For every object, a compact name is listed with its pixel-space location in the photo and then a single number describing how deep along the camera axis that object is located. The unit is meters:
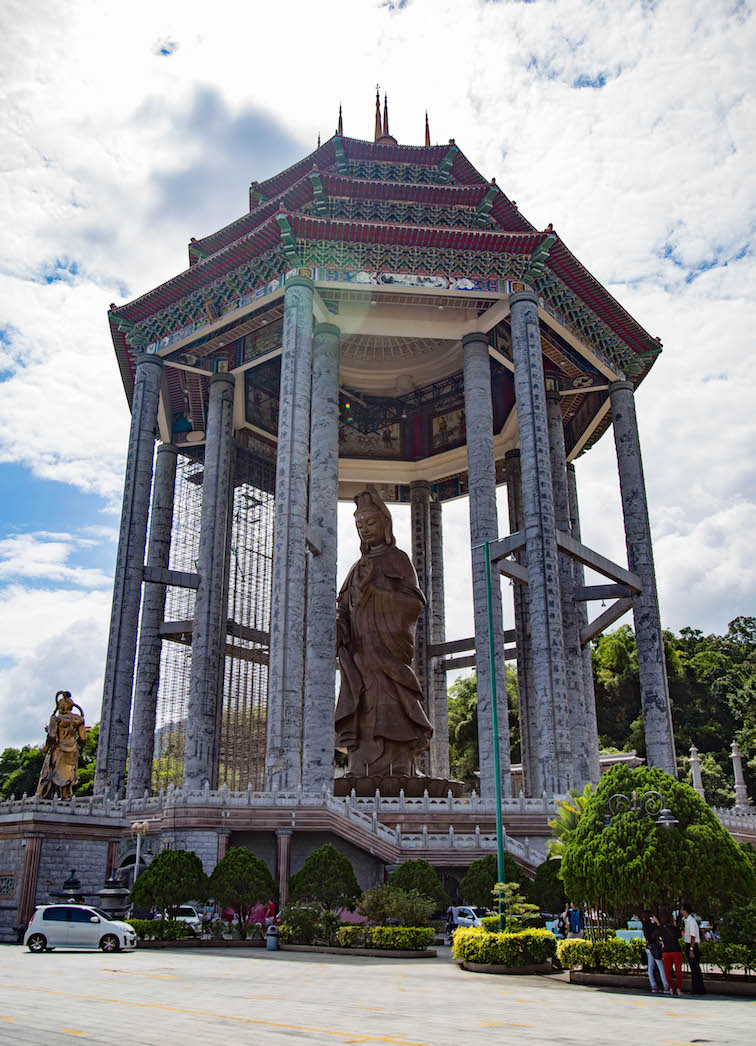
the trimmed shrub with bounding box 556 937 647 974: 14.65
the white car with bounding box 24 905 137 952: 19.11
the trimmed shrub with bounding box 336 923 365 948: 19.12
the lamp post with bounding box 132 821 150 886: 24.67
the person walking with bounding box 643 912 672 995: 13.19
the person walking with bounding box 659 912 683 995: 12.96
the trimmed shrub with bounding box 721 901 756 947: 14.02
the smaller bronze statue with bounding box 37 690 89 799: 28.53
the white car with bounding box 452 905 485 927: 22.03
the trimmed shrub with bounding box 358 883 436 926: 19.28
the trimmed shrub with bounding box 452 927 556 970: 16.00
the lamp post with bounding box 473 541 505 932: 17.51
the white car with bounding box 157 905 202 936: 22.47
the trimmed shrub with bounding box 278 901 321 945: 19.97
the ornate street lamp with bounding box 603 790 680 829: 14.01
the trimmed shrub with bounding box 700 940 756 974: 13.94
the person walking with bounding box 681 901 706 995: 13.19
